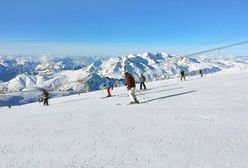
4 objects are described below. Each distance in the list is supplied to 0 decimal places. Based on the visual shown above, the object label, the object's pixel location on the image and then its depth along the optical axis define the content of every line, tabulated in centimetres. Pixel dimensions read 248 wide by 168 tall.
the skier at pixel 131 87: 1213
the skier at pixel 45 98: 1787
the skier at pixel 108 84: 1783
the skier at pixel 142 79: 2056
